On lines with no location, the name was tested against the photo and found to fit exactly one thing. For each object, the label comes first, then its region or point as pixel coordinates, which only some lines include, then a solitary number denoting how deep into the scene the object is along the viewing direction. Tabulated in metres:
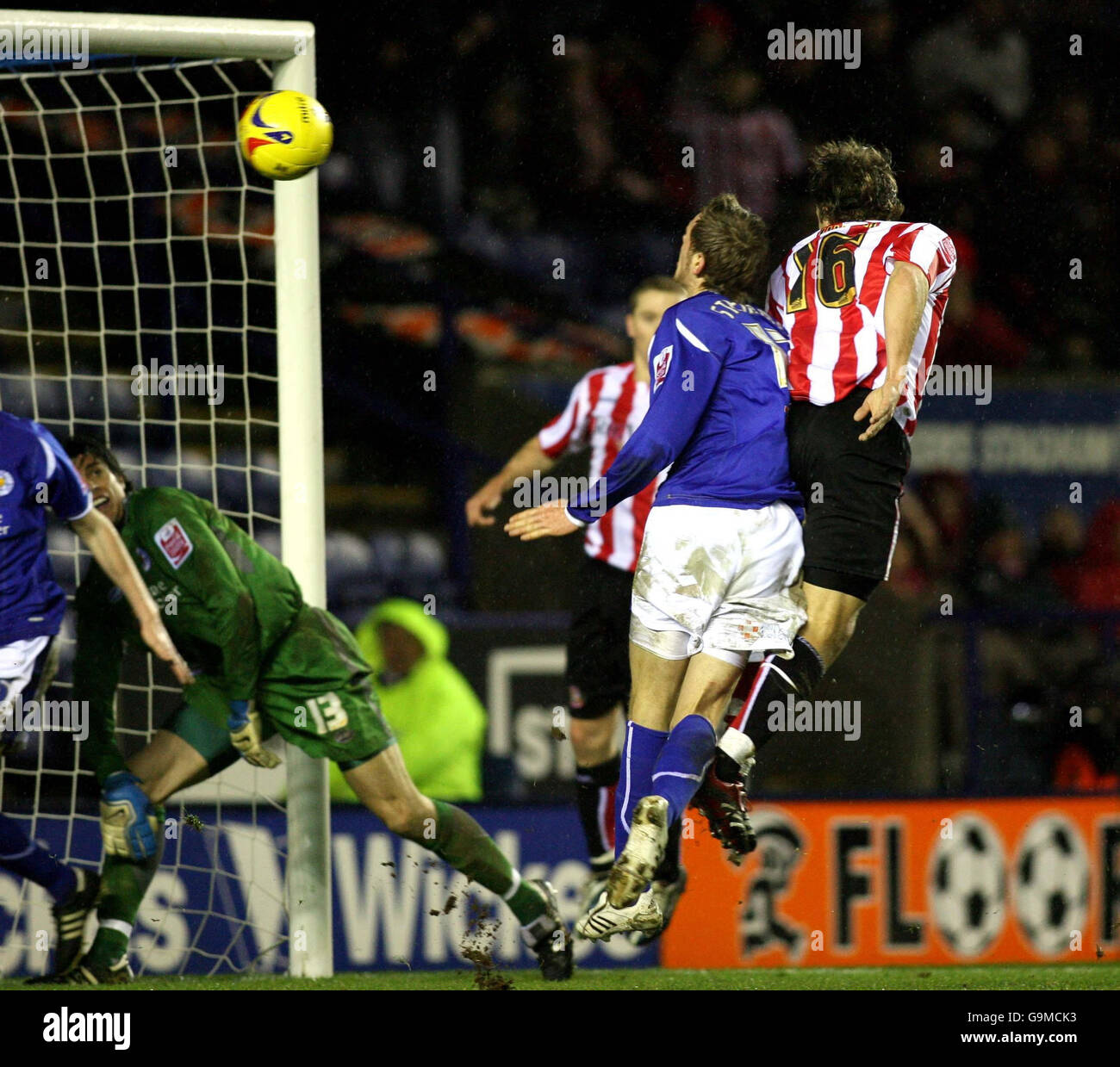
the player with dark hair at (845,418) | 8.52
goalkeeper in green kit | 9.79
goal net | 10.92
